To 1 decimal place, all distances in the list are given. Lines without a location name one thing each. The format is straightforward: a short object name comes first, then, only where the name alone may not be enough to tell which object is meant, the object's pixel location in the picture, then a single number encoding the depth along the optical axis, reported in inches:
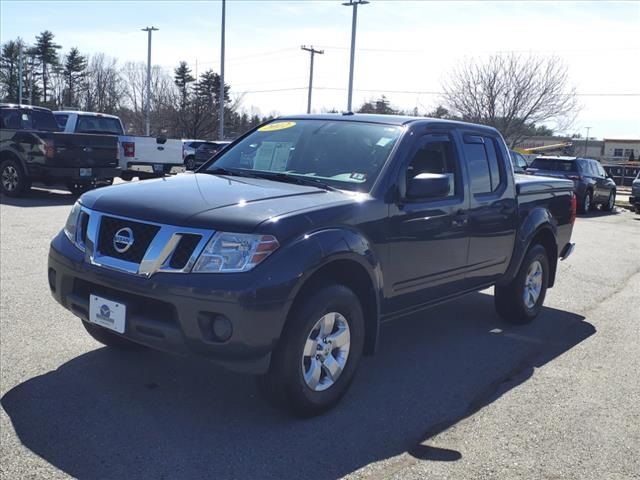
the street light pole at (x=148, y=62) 1789.6
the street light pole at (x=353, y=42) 1440.7
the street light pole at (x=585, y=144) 3312.0
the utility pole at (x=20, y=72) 1852.9
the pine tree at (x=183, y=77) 2534.4
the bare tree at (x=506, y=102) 1551.4
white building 2997.0
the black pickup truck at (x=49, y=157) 536.4
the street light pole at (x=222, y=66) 1357.3
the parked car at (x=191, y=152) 1177.4
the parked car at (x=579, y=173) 794.8
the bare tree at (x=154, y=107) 2138.3
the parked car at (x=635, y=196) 881.8
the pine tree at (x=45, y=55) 2610.7
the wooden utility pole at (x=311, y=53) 1891.1
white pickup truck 661.9
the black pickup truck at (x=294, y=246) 133.5
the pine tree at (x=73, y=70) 2647.6
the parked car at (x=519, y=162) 907.2
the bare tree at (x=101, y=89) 2497.5
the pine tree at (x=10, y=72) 2442.2
